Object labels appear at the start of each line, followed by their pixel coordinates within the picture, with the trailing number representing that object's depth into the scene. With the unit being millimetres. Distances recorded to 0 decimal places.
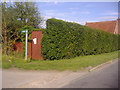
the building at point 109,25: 37062
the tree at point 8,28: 11053
